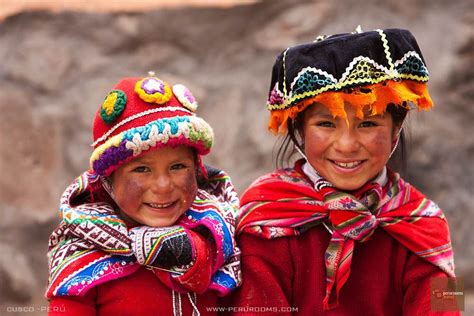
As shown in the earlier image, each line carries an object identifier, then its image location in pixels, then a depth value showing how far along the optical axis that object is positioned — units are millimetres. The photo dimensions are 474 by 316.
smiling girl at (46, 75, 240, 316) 4348
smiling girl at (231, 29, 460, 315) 4367
